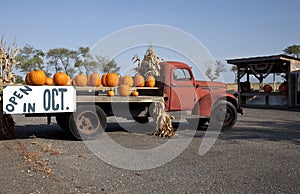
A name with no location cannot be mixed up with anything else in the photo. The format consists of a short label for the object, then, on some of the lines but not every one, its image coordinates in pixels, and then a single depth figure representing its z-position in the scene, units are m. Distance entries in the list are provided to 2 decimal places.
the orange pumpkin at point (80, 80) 9.00
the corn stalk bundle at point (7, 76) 8.72
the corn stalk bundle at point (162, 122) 9.31
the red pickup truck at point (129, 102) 7.50
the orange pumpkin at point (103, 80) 9.45
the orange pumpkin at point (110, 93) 8.98
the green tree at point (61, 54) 35.76
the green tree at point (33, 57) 29.31
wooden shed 21.55
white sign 7.20
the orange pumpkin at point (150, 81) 10.06
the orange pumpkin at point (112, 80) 9.23
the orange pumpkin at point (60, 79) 8.30
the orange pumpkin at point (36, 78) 7.86
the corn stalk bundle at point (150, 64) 10.27
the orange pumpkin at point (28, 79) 7.94
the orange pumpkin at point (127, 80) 9.68
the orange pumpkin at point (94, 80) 9.21
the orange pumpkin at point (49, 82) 8.19
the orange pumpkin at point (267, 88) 23.91
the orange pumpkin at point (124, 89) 9.34
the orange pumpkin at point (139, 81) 9.95
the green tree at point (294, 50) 56.28
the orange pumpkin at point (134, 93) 9.43
